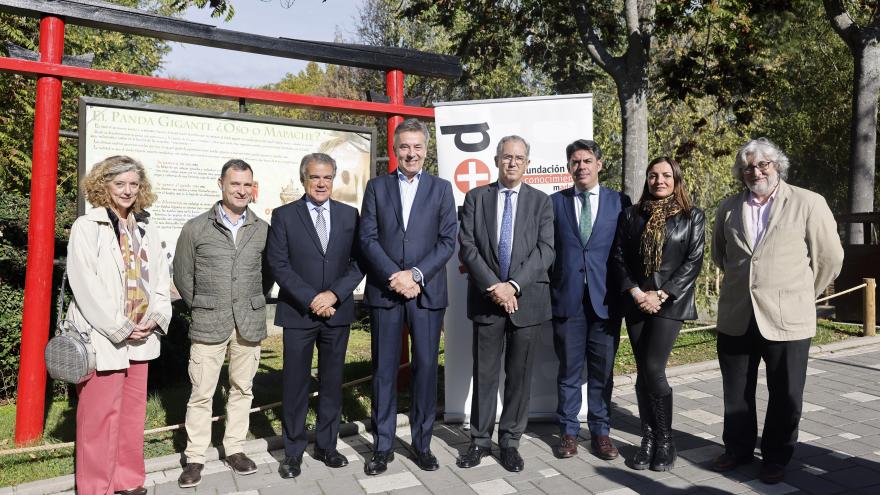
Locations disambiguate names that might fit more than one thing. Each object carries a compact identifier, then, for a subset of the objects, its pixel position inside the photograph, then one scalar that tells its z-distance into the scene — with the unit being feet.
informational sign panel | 14.93
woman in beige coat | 11.37
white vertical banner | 16.99
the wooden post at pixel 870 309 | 27.73
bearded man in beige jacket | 12.52
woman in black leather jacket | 13.12
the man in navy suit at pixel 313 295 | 13.35
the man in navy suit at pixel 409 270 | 13.60
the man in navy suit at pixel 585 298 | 14.30
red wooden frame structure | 14.47
